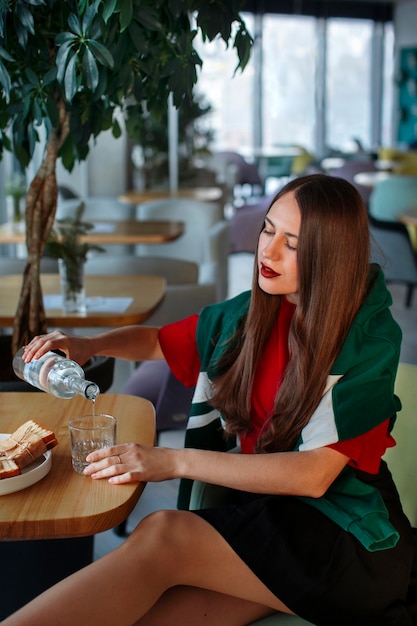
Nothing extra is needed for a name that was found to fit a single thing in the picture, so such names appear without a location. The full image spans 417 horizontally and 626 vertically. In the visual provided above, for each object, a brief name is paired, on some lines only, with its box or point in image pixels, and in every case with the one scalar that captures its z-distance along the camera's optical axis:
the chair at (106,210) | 5.82
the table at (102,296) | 2.77
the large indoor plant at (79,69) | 1.89
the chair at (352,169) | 10.05
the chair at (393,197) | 6.57
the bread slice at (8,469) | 1.40
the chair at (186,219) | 5.52
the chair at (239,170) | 10.90
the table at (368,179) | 8.14
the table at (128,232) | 4.68
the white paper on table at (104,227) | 4.96
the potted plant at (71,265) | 2.84
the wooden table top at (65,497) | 1.31
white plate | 1.39
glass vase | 2.87
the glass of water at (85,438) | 1.49
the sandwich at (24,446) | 1.43
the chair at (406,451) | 1.86
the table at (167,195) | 6.82
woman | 1.51
